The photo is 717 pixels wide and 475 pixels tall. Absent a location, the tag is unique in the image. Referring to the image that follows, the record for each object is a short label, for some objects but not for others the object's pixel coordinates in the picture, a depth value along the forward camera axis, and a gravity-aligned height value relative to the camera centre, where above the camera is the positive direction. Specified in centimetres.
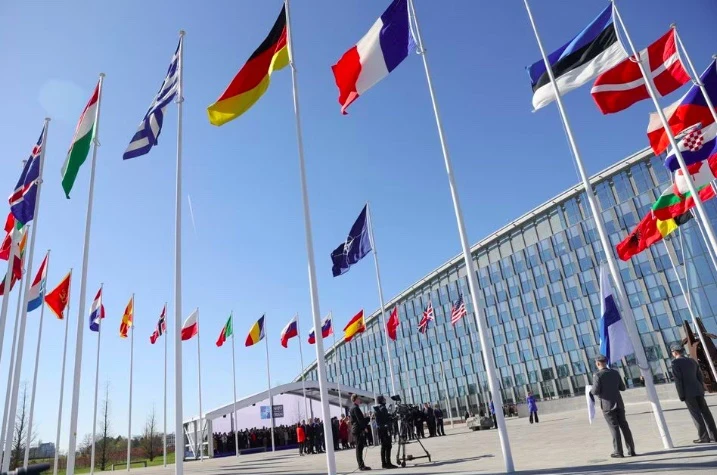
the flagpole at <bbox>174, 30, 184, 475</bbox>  900 +256
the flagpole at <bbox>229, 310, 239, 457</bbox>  3669 +231
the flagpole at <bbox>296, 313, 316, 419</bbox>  3946 +495
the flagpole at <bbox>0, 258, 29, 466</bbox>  1455 +316
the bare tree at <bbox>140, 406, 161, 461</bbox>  5664 +92
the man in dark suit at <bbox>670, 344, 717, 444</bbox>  870 -34
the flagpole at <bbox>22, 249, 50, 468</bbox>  2035 +379
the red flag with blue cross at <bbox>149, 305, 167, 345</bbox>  3000 +690
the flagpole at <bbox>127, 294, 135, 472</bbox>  3158 +474
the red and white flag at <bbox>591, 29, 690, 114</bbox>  1120 +646
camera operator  1198 -39
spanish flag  2594 +462
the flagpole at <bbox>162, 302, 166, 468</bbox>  2912 +379
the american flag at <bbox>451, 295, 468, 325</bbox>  3044 +545
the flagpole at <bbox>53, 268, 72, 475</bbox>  2369 +313
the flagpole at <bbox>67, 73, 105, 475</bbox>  1089 +287
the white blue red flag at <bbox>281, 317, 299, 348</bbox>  3128 +569
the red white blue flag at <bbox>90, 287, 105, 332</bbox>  2530 +688
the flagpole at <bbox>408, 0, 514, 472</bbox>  822 +252
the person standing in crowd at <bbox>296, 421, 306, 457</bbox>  2670 -41
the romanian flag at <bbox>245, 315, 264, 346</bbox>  3244 +616
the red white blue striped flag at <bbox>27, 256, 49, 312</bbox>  1933 +648
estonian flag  1090 +692
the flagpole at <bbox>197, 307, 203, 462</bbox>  3588 +393
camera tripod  1205 -52
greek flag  1207 +769
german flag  1080 +733
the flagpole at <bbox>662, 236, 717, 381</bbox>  1925 +93
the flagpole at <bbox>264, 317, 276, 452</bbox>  3754 +219
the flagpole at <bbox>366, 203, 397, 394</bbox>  2089 +619
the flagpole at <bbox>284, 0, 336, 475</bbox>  854 +298
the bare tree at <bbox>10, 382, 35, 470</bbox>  4032 +228
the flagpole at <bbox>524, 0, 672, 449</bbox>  848 +163
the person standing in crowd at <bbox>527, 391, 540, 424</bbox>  2585 -52
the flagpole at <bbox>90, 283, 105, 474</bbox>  2714 +378
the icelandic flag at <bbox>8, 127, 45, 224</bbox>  1434 +772
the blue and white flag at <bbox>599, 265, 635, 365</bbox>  892 +88
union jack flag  3135 +551
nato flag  1874 +636
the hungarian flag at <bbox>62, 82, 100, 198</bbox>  1334 +821
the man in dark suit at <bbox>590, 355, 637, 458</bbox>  831 -27
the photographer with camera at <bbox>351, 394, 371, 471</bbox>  1216 -22
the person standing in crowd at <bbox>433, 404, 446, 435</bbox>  2960 -74
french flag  1091 +757
